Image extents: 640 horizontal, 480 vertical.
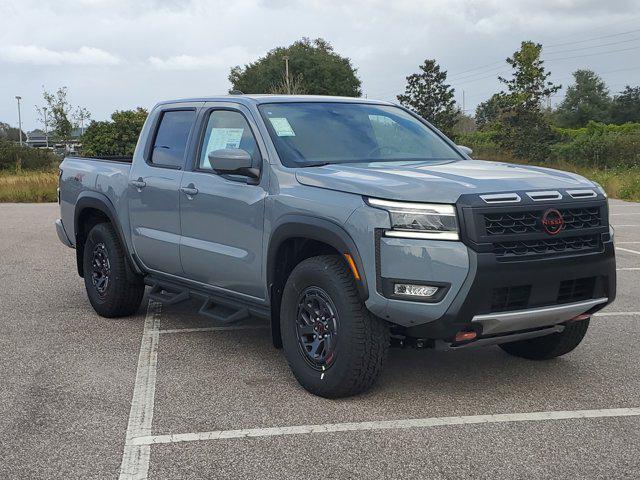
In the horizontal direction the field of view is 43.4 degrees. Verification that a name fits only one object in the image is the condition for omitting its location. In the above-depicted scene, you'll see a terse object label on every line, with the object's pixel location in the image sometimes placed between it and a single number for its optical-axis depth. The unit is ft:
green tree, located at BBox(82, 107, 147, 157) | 118.42
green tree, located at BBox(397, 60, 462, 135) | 178.91
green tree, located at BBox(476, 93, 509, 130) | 331.36
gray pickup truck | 14.08
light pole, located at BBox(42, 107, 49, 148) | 182.50
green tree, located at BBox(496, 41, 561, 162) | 142.82
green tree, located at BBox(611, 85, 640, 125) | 240.53
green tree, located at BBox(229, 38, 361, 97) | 289.12
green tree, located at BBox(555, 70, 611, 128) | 243.40
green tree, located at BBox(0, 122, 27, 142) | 321.07
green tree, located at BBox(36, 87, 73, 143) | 178.70
